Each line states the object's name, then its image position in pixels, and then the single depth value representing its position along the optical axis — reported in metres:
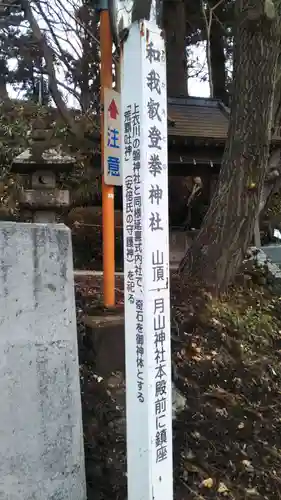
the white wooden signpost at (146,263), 2.02
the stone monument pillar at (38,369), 2.46
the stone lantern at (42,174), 5.23
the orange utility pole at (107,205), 3.87
